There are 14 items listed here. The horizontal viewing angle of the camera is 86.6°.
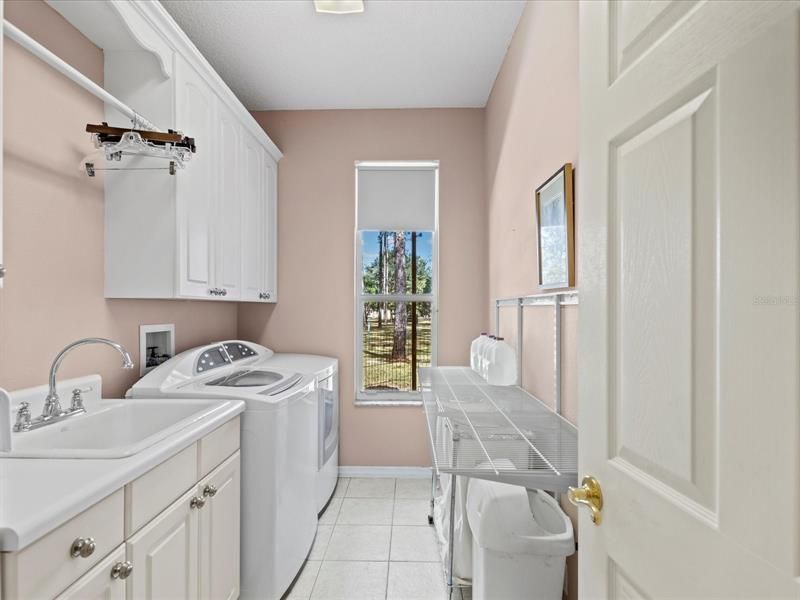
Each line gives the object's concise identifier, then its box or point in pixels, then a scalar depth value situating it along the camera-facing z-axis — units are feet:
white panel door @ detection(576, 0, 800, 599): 1.53
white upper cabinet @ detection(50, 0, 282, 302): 5.56
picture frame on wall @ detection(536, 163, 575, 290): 4.87
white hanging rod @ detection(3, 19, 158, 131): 3.95
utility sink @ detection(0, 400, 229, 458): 3.81
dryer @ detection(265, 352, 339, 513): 8.32
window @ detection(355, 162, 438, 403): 10.82
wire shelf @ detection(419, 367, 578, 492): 3.55
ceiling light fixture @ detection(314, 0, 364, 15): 6.71
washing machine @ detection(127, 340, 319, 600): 5.94
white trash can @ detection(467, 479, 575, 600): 4.47
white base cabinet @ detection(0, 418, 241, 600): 2.84
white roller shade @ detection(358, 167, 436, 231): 10.80
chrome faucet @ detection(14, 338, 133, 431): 4.45
